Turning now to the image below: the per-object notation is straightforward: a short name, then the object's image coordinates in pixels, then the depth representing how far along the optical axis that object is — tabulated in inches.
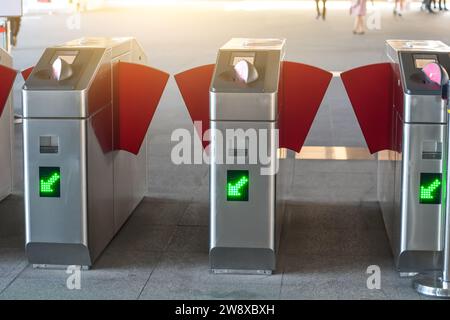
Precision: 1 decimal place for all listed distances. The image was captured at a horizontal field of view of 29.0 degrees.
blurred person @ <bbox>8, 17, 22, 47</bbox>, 483.2
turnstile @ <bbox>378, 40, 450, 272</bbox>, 159.3
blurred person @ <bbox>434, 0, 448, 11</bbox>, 830.5
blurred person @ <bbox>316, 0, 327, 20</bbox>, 834.8
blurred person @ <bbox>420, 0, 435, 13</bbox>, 829.2
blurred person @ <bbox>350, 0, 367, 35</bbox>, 691.7
